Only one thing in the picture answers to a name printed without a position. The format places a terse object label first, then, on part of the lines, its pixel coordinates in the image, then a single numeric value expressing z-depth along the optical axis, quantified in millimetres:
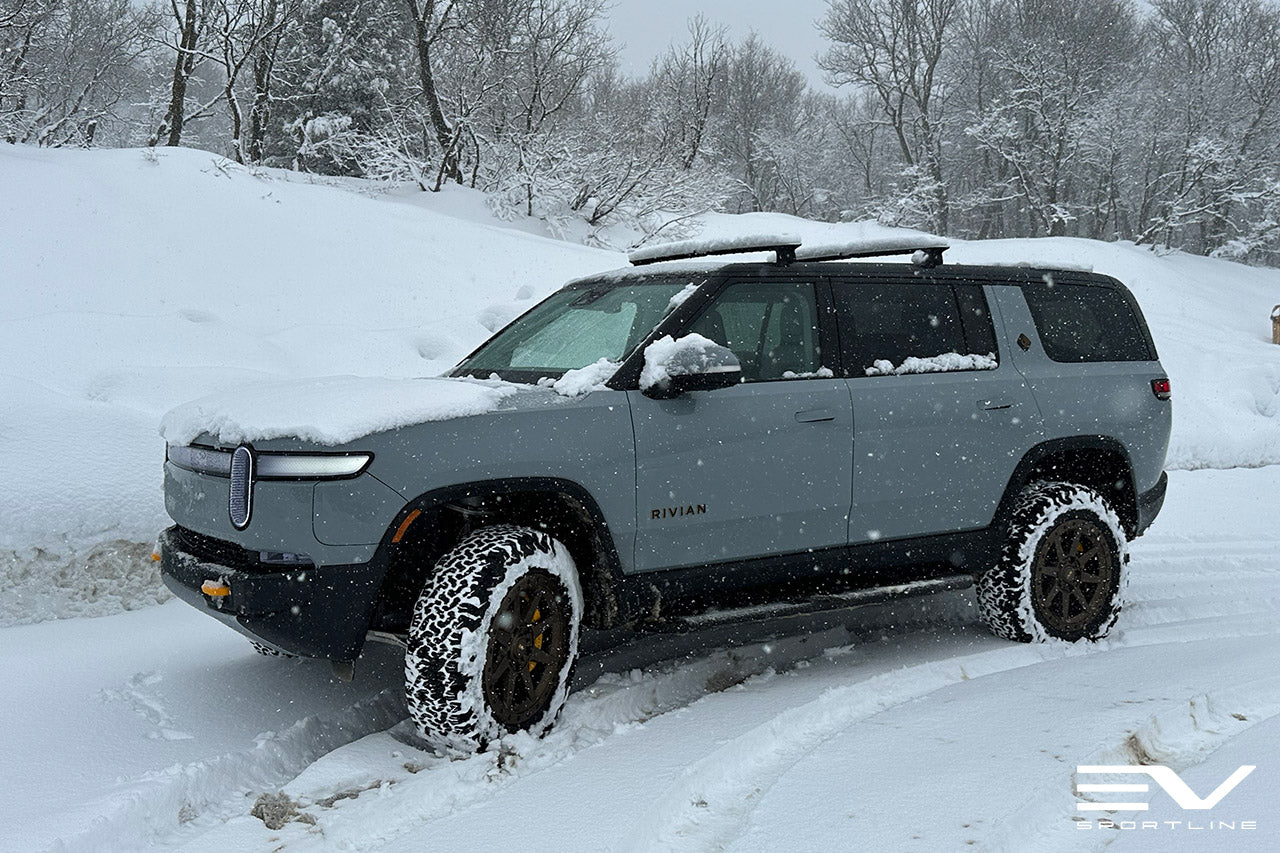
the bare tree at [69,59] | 20203
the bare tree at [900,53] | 38531
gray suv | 3605
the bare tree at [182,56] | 19562
